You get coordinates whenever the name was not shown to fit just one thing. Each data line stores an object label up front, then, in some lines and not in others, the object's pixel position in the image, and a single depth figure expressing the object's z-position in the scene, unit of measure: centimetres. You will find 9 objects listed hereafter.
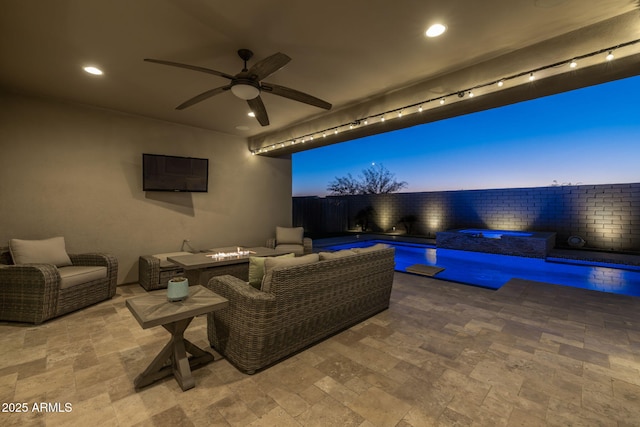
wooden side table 175
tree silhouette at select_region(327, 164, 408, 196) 1273
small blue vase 191
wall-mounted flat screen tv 444
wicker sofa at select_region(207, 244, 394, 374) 200
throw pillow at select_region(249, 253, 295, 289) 238
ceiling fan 215
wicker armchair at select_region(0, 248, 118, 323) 284
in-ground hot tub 628
